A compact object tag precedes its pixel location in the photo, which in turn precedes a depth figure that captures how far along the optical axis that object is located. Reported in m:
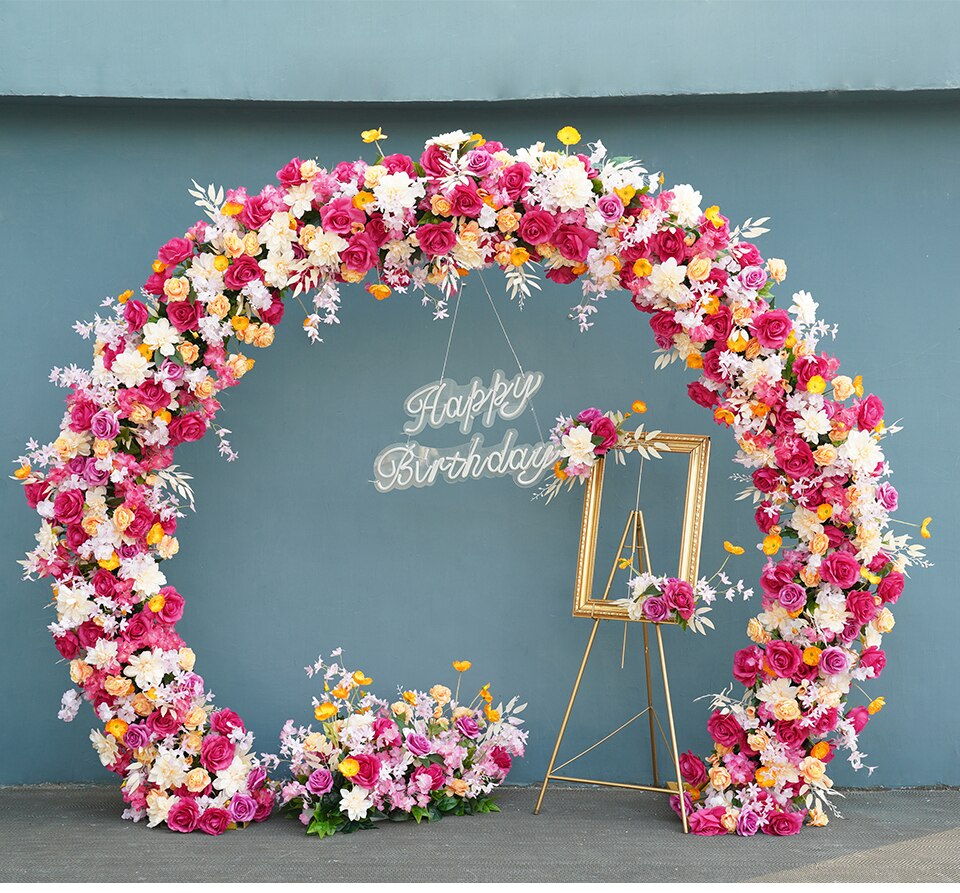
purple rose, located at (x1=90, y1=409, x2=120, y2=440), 3.39
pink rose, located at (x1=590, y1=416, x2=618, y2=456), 3.71
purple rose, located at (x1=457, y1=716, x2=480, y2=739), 3.72
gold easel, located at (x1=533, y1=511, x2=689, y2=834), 3.51
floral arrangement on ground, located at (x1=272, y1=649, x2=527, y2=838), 3.45
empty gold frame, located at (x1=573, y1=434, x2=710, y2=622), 3.62
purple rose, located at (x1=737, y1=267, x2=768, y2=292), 3.41
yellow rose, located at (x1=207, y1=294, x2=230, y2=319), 3.45
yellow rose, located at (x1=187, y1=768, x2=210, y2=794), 3.40
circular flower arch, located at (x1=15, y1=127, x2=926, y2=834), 3.40
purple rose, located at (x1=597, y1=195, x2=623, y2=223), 3.38
